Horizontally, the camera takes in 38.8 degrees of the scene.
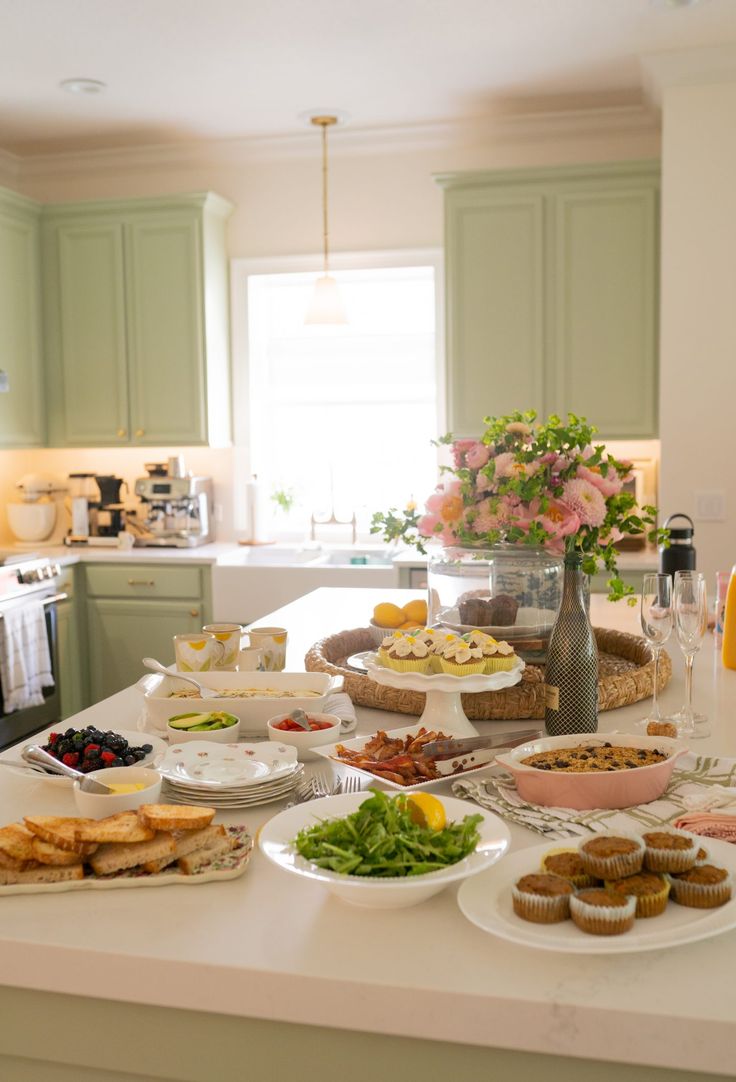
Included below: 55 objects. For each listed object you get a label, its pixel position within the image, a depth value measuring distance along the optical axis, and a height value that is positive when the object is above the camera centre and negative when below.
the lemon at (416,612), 2.36 -0.36
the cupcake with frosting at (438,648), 1.68 -0.32
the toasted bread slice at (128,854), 1.19 -0.46
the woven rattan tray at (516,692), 1.85 -0.44
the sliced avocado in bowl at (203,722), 1.66 -0.43
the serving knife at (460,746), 1.50 -0.42
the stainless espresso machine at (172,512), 4.92 -0.28
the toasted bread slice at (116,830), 1.19 -0.43
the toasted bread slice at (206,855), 1.21 -0.47
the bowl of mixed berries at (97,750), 1.46 -0.42
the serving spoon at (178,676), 1.77 -0.39
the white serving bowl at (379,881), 1.08 -0.43
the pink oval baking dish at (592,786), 1.37 -0.44
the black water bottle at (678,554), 2.71 -0.27
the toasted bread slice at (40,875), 1.18 -0.47
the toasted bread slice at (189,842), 1.21 -0.46
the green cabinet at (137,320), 4.79 +0.62
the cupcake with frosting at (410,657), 1.67 -0.33
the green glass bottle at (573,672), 1.66 -0.35
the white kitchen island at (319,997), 0.95 -0.51
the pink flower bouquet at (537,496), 1.89 -0.08
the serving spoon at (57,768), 1.34 -0.42
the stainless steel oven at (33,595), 4.06 -0.63
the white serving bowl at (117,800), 1.30 -0.43
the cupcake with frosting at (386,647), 1.72 -0.32
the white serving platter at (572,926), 1.00 -0.47
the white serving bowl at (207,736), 1.62 -0.44
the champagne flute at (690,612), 1.73 -0.27
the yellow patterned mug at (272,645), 2.05 -0.38
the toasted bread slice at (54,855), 1.18 -0.45
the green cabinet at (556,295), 4.34 +0.65
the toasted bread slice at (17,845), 1.19 -0.44
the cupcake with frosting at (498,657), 1.68 -0.33
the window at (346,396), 5.10 +0.28
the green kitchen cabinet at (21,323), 4.68 +0.61
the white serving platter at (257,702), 1.72 -0.41
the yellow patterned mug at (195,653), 2.00 -0.38
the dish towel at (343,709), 1.77 -0.45
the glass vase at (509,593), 1.98 -0.27
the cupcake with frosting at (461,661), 1.66 -0.33
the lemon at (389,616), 2.33 -0.37
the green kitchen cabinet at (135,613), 4.61 -0.71
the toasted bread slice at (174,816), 1.21 -0.42
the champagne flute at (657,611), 1.76 -0.27
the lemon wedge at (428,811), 1.18 -0.41
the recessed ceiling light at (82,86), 4.07 +1.44
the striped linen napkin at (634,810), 1.31 -0.47
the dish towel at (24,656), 4.00 -0.79
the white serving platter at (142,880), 1.17 -0.48
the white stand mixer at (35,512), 5.00 -0.27
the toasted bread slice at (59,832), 1.19 -0.43
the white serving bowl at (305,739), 1.59 -0.43
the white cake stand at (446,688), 1.64 -0.37
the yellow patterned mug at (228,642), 2.07 -0.37
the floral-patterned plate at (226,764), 1.43 -0.44
